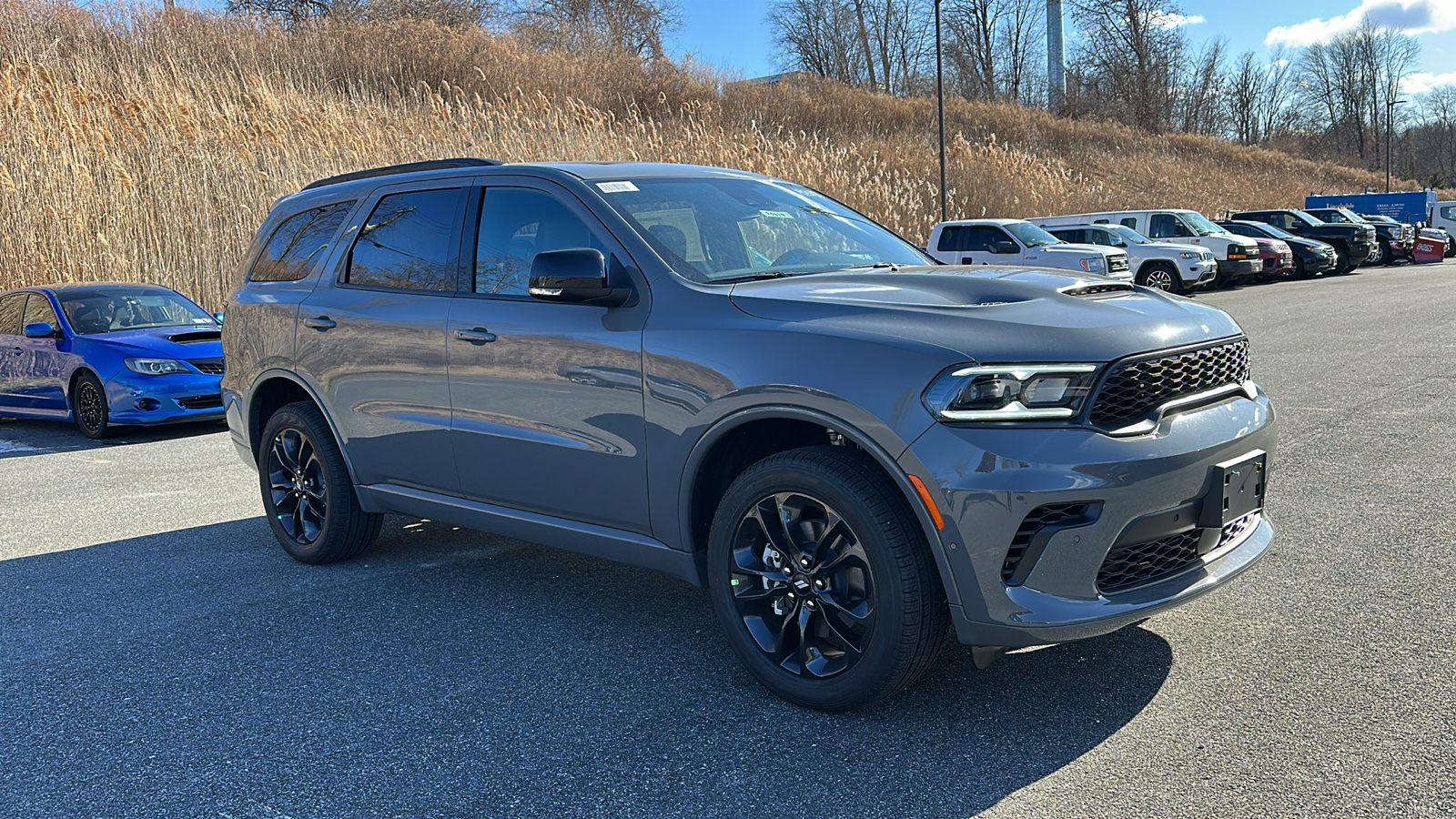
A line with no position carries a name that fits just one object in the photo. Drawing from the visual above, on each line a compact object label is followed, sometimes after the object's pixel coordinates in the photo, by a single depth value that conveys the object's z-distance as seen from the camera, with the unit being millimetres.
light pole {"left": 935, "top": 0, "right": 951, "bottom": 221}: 26528
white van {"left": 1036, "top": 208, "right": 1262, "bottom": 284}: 24359
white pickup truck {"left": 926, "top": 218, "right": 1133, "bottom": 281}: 19428
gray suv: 3125
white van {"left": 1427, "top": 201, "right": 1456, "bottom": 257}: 38925
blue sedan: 10594
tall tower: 67125
